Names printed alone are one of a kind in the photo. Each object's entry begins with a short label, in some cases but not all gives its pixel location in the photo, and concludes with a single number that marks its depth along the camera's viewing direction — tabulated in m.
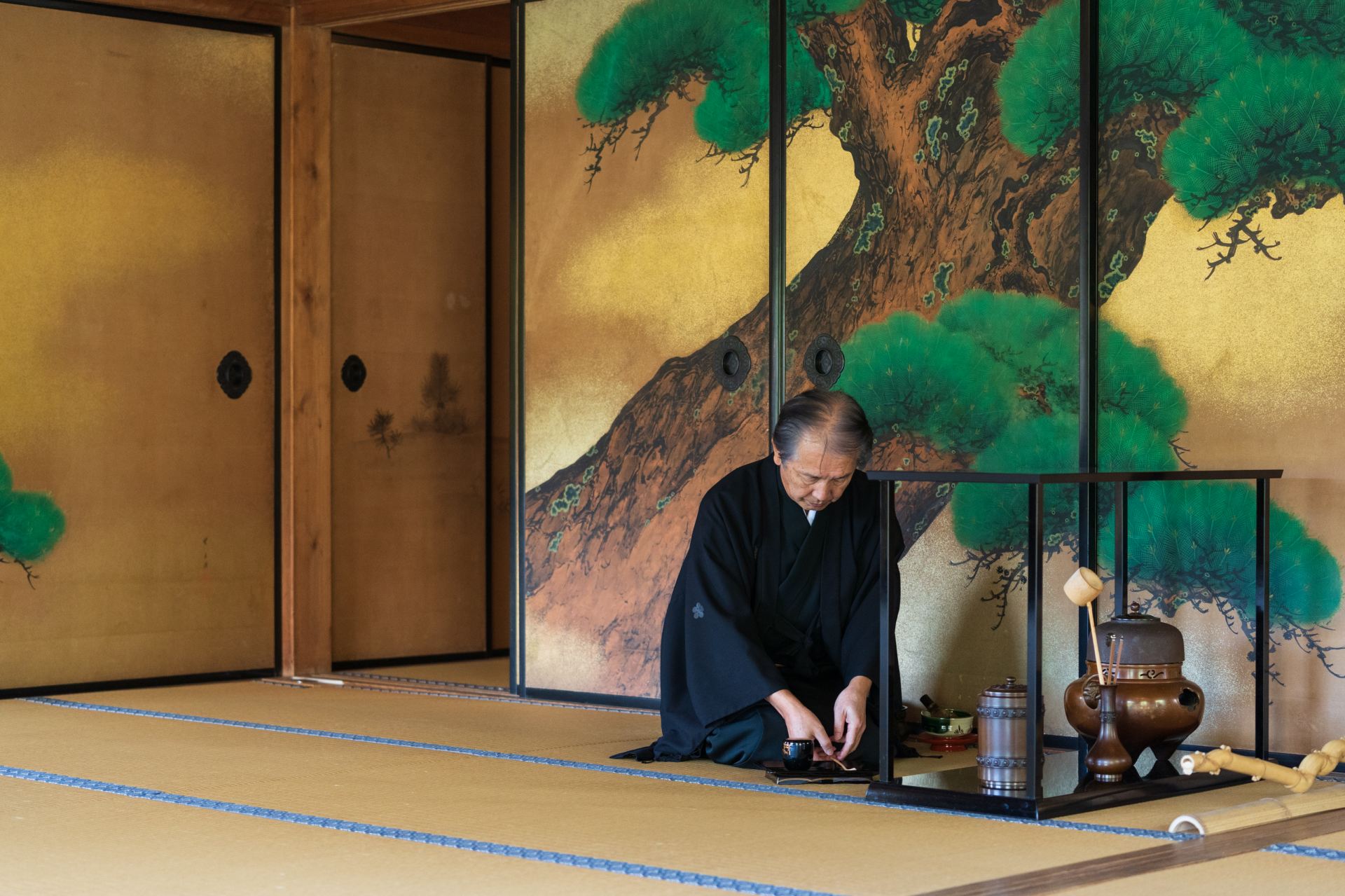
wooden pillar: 10.69
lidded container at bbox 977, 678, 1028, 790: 6.32
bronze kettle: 6.64
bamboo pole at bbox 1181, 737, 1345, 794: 6.45
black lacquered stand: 6.09
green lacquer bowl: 7.93
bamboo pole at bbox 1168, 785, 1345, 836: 5.79
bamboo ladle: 6.59
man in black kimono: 7.21
